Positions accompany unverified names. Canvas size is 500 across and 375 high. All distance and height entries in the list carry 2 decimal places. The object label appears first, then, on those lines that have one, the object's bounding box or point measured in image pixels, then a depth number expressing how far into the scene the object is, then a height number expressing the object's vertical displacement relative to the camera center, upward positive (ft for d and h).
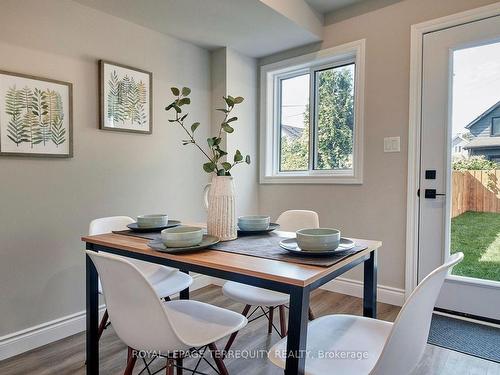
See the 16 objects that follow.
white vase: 4.96 -0.49
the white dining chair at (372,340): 2.95 -1.89
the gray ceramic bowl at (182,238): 4.36 -0.82
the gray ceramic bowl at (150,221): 5.92 -0.82
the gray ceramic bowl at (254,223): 5.62 -0.80
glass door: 7.22 +0.29
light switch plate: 8.40 +0.81
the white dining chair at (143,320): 3.40 -1.56
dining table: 3.20 -1.07
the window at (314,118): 9.35 +1.79
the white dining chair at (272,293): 5.47 -1.98
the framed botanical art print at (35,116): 6.33 +1.15
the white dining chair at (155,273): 6.06 -1.95
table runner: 3.82 -0.97
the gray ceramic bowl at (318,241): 3.94 -0.78
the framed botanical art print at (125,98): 7.78 +1.86
